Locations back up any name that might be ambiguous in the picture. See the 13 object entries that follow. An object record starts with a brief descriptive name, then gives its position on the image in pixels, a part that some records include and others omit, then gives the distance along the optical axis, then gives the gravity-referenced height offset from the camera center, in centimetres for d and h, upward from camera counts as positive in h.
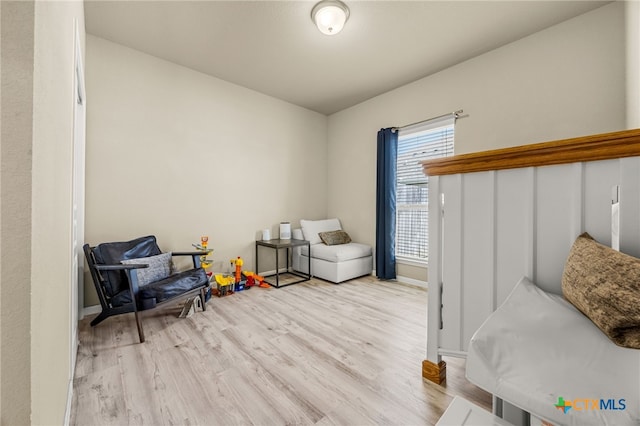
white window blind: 344 +43
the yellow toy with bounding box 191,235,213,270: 308 -42
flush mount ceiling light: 218 +167
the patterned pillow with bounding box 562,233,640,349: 62 -21
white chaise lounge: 364 -63
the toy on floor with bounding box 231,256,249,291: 329 -80
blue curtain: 376 +13
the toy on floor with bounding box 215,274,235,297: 307 -84
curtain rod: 311 +120
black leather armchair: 208 -58
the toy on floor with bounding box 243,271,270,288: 342 -88
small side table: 347 -43
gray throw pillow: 228 -51
